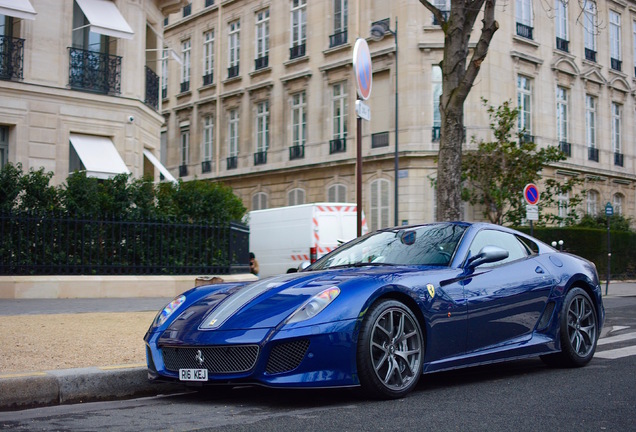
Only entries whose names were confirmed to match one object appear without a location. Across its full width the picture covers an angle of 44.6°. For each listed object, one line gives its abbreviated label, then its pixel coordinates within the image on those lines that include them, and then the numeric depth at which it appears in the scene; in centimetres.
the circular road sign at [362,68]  1025
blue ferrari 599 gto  514
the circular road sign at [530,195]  1766
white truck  2362
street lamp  2434
